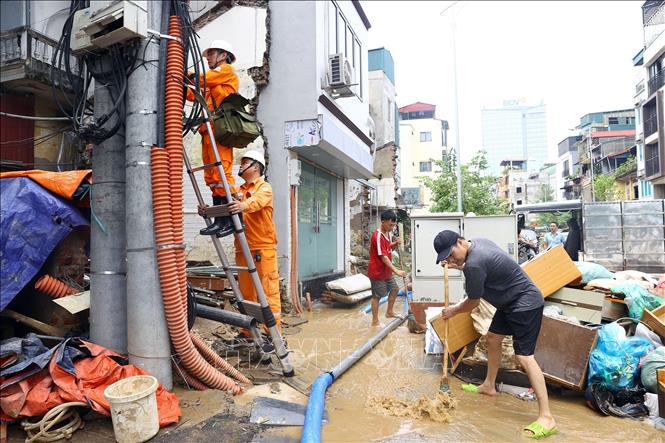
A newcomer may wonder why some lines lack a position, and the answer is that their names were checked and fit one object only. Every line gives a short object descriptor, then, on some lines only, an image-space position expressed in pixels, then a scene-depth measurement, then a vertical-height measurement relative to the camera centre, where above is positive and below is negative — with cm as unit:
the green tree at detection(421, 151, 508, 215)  2119 +215
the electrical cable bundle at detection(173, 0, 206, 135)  358 +166
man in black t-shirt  364 -56
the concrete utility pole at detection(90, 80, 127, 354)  341 -4
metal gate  1098 -23
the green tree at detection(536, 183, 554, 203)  5703 +484
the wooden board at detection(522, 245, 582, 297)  480 -50
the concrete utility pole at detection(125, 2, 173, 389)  326 -1
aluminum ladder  386 -48
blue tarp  314 +7
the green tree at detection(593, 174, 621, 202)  3428 +314
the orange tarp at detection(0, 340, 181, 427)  279 -108
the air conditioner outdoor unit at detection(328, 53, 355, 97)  880 +343
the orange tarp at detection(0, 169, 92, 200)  351 +48
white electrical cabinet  686 -17
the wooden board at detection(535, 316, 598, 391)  390 -122
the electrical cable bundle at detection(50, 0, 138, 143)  331 +133
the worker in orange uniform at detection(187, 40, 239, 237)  408 +140
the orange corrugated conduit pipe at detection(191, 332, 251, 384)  381 -120
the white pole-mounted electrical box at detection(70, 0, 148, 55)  312 +165
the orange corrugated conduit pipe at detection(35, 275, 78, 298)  342 -43
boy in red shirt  679 -54
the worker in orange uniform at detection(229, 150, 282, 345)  446 -8
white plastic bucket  270 -119
